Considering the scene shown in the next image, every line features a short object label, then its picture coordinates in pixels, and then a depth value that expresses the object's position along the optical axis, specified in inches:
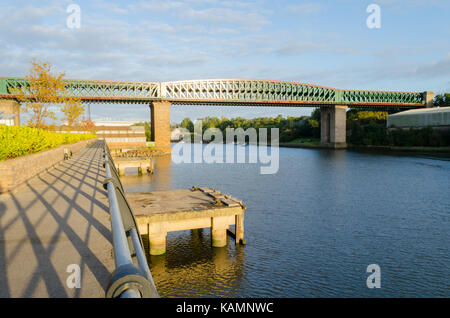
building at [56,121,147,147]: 3821.9
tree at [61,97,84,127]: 2861.7
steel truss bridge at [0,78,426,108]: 3991.1
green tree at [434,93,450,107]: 5363.7
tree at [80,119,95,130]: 5229.3
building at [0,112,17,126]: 2201.0
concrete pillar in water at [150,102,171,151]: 3978.8
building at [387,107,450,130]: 3932.1
